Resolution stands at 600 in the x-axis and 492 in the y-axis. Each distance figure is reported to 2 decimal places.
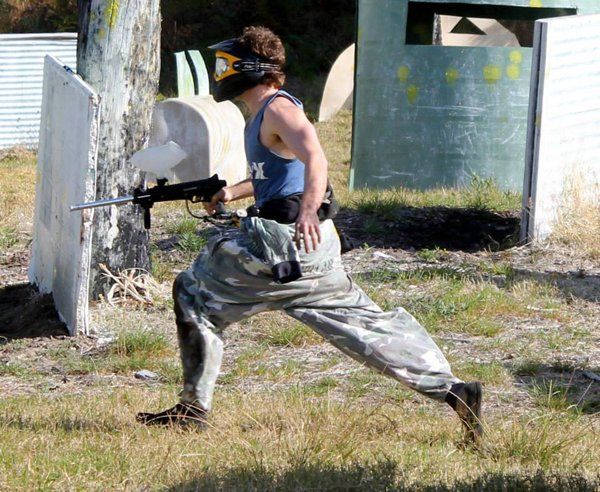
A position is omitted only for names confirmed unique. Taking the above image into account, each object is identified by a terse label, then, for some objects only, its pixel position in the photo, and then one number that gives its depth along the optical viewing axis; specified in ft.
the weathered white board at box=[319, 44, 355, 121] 108.58
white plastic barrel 73.61
